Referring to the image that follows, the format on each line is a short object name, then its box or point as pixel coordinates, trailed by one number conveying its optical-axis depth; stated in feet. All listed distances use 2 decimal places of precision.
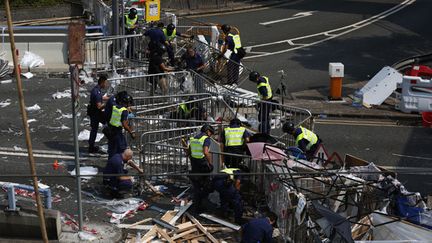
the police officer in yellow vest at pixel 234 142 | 49.01
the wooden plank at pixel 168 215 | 45.80
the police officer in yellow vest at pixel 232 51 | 73.20
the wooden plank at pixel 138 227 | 45.24
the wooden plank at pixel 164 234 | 42.97
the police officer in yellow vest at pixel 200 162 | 46.65
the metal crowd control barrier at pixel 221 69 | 73.36
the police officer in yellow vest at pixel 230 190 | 45.17
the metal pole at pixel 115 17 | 73.26
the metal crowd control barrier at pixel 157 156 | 51.08
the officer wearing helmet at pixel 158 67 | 65.16
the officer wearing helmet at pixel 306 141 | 49.88
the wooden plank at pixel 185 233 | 43.48
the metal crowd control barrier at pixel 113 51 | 73.56
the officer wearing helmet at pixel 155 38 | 69.75
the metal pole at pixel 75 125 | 40.16
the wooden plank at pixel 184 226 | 44.32
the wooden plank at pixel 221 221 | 45.32
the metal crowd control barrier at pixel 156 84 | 64.75
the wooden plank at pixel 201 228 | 43.50
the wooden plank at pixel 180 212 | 45.69
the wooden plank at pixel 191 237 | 43.47
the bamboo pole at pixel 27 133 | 33.96
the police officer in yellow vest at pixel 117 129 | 50.72
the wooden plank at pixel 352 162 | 47.67
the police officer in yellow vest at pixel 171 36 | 72.12
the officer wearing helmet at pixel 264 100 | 58.62
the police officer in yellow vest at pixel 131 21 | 78.79
